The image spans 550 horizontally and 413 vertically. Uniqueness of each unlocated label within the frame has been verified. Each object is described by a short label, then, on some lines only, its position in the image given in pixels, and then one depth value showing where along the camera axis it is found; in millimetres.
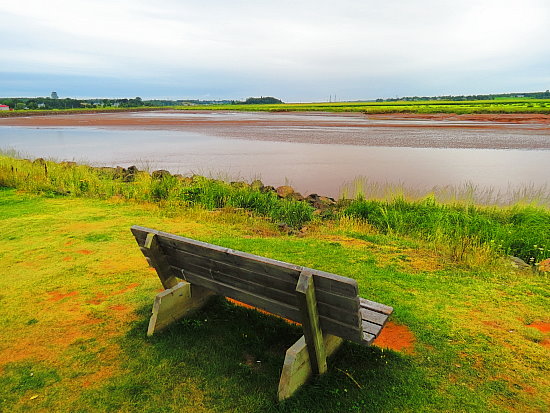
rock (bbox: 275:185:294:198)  13203
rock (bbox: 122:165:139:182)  16098
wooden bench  2730
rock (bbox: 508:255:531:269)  7035
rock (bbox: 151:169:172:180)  15286
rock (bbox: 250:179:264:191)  13212
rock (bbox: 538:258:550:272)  6662
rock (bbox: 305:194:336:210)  12551
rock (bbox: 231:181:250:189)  13196
